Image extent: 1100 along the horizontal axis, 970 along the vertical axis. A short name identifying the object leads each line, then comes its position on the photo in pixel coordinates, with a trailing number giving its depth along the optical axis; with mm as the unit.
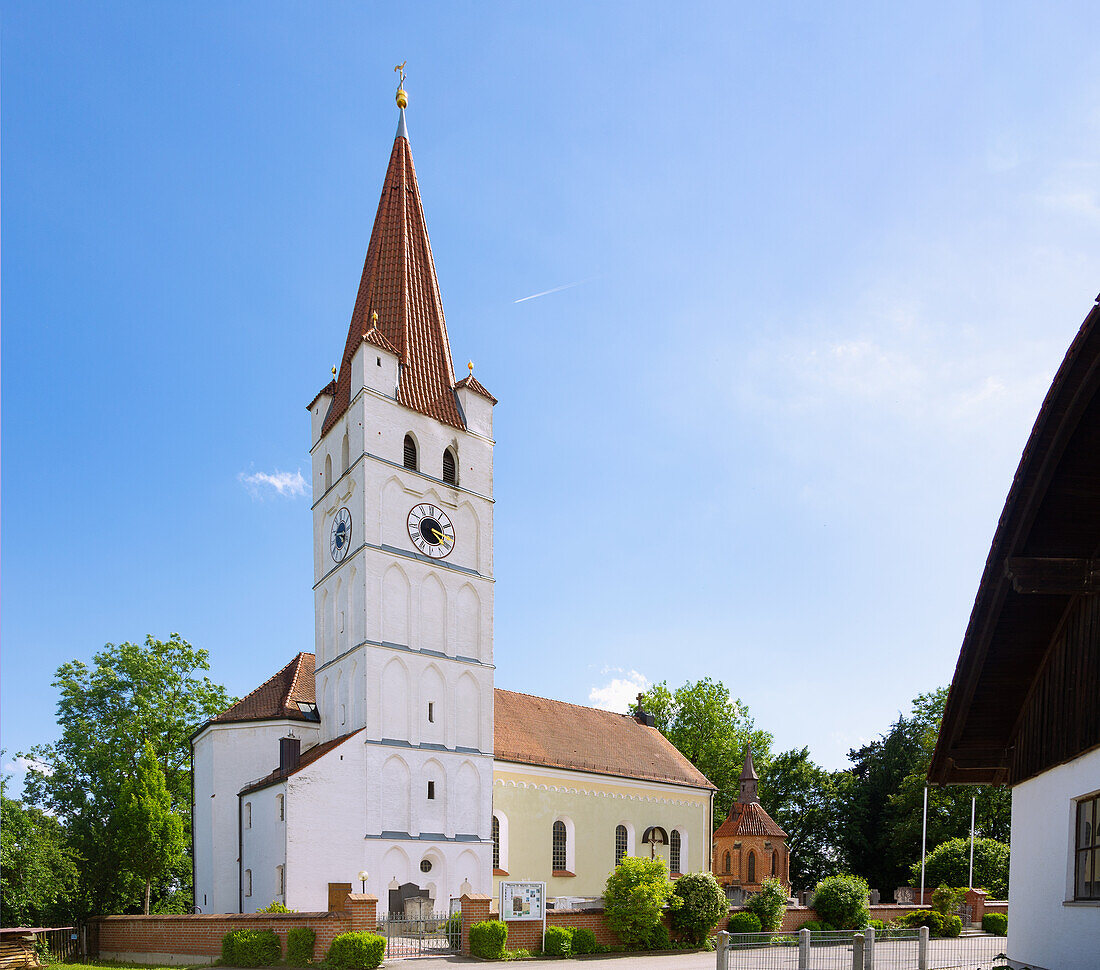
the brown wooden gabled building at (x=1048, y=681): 9477
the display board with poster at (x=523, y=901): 25609
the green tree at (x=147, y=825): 31719
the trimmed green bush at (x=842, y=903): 35125
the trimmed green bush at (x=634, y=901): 28438
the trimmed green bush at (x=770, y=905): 33469
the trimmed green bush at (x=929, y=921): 34156
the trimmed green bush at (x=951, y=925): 34144
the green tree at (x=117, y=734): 41656
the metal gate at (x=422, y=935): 25375
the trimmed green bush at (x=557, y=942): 26016
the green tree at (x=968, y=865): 46938
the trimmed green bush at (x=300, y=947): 22656
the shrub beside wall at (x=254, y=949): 23078
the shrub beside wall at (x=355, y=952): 21703
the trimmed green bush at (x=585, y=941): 27219
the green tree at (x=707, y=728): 59250
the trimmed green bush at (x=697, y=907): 30047
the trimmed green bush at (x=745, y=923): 32781
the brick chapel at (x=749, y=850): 49062
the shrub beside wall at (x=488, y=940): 24562
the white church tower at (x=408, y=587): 32781
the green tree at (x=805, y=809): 62781
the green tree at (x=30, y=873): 33469
